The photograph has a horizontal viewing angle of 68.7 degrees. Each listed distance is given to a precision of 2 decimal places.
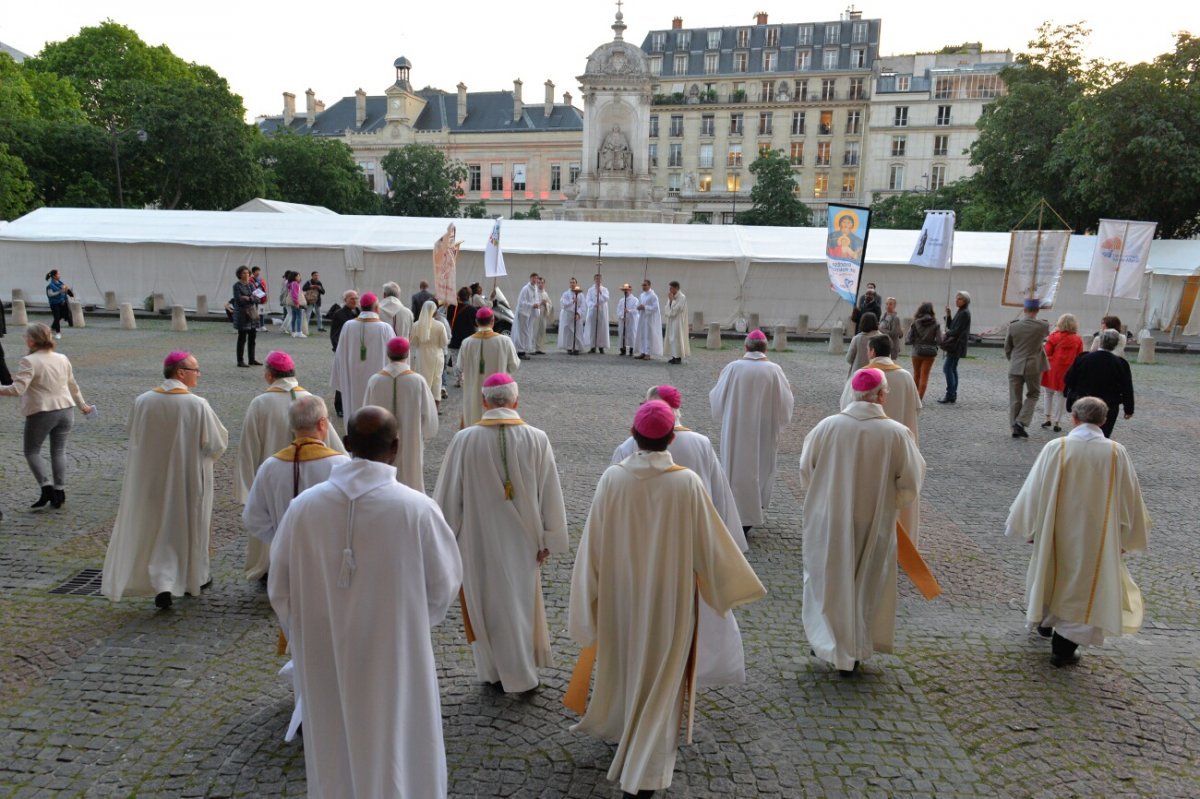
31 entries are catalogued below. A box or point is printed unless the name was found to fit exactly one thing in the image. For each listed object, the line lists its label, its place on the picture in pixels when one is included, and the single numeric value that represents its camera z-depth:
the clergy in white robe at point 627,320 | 20.34
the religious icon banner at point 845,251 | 12.96
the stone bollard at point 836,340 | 22.32
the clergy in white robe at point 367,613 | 3.38
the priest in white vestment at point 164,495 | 5.95
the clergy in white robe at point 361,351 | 10.48
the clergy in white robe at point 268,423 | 6.04
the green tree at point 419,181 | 51.69
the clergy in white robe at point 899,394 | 7.22
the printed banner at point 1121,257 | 19.62
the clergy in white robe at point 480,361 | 10.45
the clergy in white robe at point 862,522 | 5.25
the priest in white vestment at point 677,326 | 19.25
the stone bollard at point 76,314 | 23.31
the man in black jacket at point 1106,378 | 9.80
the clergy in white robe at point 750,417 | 7.96
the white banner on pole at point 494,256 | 18.75
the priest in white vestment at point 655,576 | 3.96
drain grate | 6.30
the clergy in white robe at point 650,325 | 20.09
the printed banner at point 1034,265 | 18.59
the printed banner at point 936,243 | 21.19
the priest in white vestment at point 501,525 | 4.95
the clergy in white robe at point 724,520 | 4.55
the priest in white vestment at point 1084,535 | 5.37
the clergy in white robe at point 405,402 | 7.98
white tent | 25.94
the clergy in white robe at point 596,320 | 21.08
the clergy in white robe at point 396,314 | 12.85
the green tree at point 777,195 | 54.53
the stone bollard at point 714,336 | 22.83
